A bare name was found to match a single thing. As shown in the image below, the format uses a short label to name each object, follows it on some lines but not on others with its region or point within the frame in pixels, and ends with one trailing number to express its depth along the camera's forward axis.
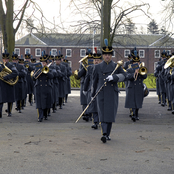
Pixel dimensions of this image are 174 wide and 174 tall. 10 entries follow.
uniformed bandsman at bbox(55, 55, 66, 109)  15.49
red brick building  70.19
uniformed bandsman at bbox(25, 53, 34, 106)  16.59
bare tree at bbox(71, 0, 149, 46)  22.30
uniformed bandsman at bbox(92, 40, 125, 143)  7.55
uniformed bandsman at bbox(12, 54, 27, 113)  14.02
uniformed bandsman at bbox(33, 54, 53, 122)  11.37
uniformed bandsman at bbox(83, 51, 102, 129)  9.48
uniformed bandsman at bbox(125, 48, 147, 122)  11.57
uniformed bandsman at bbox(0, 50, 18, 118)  12.26
